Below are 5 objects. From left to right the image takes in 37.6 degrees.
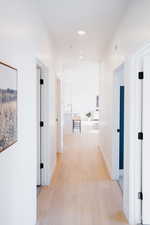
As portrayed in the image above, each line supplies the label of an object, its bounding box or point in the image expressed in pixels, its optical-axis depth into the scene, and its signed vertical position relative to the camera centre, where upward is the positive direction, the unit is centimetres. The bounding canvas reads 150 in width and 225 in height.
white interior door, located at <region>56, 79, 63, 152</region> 628 -38
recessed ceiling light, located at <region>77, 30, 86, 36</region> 389 +135
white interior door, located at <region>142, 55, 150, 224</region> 248 -49
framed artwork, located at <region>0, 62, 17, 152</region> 149 +1
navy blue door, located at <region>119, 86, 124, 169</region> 425 -56
